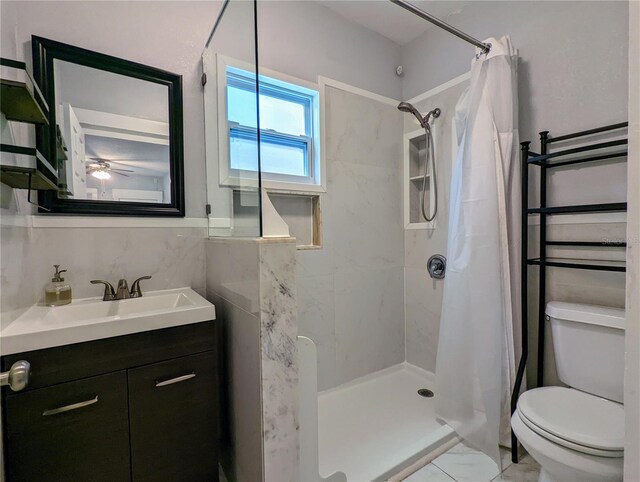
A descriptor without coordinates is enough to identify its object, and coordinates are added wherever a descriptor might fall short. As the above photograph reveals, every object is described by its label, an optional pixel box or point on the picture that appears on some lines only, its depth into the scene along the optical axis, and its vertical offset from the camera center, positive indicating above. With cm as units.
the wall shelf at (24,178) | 91 +20
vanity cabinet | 90 -60
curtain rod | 142 +107
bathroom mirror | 130 +50
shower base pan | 143 -114
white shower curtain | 152 -17
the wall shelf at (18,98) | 85 +42
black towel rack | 137 +9
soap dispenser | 122 -23
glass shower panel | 114 +53
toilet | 103 -74
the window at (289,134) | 192 +68
